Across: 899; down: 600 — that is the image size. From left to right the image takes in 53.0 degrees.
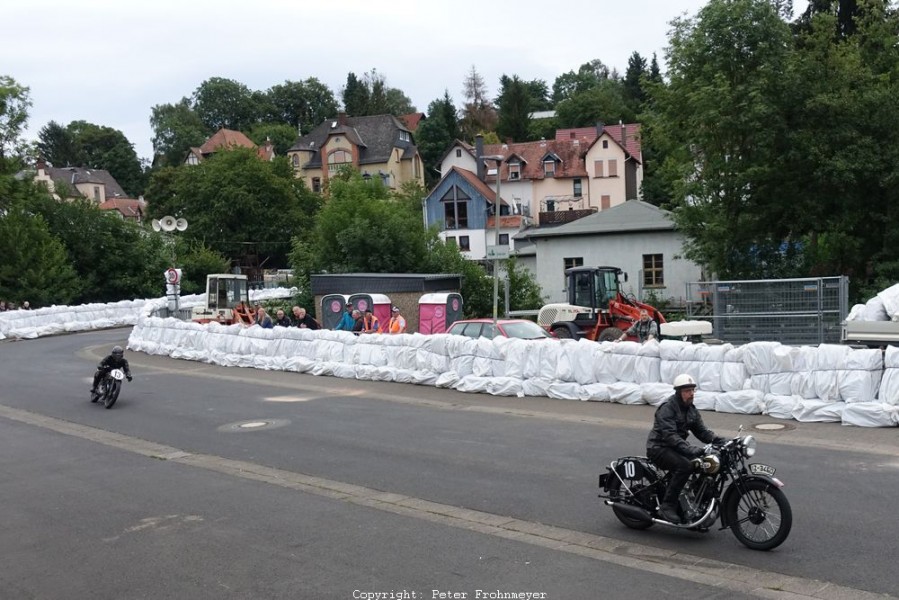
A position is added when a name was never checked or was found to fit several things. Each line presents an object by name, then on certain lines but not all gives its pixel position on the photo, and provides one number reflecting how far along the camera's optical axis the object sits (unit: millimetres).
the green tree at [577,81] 148000
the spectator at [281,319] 25861
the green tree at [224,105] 144500
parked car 20094
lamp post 20938
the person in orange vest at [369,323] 23695
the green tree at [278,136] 124188
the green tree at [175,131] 129875
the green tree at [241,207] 77750
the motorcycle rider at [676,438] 7812
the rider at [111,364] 17944
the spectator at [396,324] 22625
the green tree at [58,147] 135250
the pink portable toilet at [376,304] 28703
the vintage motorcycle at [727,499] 7414
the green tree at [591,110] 103688
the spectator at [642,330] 21250
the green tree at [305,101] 139250
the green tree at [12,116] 59219
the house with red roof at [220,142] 115375
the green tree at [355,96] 127625
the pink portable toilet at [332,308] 30031
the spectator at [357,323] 23844
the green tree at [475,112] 113750
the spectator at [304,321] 25292
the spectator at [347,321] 24266
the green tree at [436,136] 105750
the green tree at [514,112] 108250
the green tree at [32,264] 48812
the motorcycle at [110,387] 17641
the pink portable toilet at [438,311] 27938
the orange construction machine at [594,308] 25188
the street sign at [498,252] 20734
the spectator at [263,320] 25594
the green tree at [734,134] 29906
